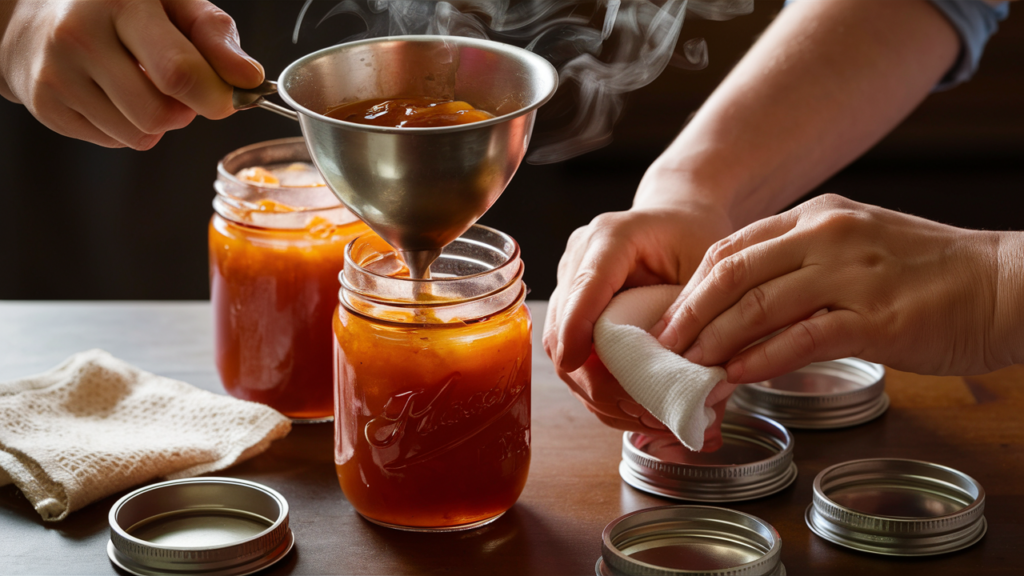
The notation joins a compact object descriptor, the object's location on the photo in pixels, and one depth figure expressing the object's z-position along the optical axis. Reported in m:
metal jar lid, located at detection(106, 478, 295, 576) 0.96
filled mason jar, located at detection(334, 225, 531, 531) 0.99
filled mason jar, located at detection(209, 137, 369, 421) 1.09
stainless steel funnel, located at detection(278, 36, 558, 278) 0.94
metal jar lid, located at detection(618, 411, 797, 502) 1.02
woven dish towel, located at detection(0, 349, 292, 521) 1.03
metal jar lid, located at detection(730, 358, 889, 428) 1.10
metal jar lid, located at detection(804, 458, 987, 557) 0.98
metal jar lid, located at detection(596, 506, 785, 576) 0.96
